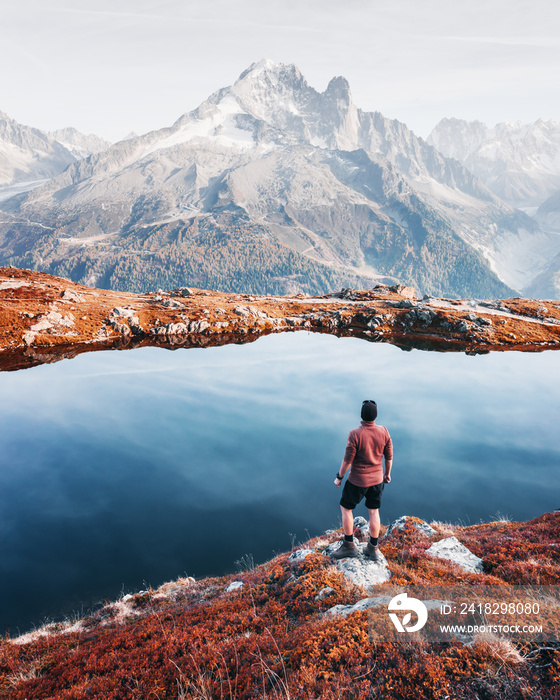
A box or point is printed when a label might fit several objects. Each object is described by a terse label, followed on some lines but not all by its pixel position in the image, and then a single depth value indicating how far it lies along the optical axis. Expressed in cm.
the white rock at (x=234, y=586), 1247
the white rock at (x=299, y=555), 1216
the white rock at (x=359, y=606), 830
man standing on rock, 1008
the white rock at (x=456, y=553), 1067
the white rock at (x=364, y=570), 984
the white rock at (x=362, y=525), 1396
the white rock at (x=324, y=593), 947
